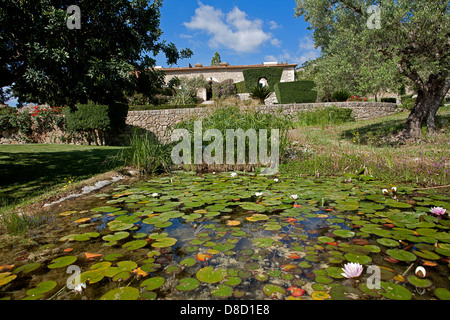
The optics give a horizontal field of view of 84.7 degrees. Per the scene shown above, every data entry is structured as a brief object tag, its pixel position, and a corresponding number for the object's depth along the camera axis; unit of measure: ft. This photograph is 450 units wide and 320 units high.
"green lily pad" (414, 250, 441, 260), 5.19
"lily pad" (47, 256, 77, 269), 5.13
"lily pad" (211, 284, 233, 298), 4.27
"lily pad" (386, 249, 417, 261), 5.13
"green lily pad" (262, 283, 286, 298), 4.25
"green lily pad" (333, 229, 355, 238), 6.29
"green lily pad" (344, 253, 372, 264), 5.10
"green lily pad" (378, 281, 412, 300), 4.06
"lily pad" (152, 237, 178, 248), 6.02
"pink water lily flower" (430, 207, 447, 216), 7.13
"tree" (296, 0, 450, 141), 17.07
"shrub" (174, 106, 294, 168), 16.83
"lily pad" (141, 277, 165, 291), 4.44
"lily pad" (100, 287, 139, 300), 4.16
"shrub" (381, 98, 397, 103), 53.47
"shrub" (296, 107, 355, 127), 34.96
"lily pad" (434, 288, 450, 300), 4.01
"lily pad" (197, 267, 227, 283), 4.66
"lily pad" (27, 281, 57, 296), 4.33
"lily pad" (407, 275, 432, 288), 4.35
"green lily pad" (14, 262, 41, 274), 5.03
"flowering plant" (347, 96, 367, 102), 47.04
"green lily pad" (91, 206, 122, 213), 8.58
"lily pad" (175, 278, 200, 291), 4.43
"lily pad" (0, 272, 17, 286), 4.65
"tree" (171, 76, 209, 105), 66.65
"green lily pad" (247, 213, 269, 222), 7.61
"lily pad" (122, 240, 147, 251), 5.93
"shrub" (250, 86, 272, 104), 48.69
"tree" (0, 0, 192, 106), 10.90
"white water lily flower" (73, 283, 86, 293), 4.21
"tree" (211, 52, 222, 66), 121.08
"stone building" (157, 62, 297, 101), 83.20
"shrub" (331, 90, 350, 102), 46.11
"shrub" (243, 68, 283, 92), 72.93
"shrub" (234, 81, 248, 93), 75.73
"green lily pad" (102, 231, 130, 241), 6.38
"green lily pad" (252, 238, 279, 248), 5.94
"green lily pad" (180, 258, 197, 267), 5.22
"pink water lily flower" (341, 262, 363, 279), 4.40
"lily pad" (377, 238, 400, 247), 5.79
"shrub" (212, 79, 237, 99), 74.08
